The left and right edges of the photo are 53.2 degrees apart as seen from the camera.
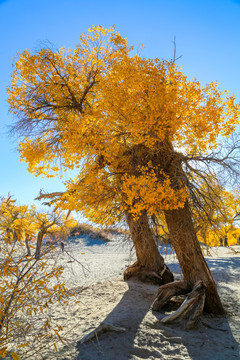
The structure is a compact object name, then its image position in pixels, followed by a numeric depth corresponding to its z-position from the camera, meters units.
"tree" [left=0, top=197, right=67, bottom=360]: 2.83
